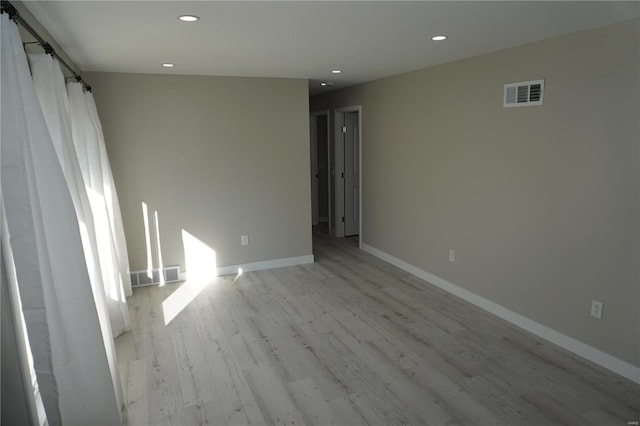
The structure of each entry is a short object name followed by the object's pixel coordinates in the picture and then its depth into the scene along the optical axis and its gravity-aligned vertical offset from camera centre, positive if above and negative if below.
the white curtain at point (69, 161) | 2.37 -0.04
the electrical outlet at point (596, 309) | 3.09 -1.21
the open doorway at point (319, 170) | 7.94 -0.42
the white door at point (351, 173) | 6.73 -0.43
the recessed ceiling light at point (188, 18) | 2.53 +0.79
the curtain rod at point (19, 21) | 1.76 +0.60
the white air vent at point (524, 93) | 3.40 +0.40
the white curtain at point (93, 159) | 3.37 -0.05
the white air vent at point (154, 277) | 4.89 -1.44
